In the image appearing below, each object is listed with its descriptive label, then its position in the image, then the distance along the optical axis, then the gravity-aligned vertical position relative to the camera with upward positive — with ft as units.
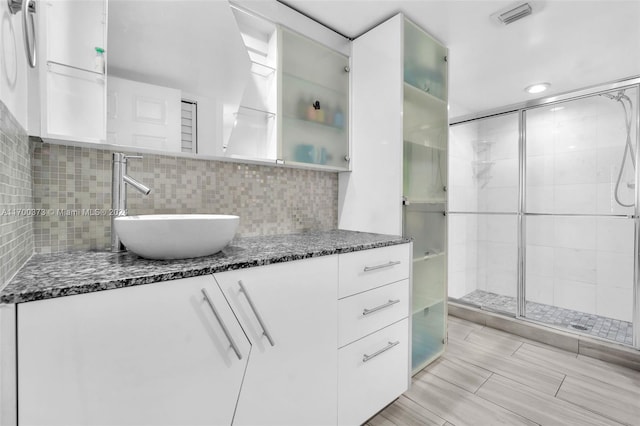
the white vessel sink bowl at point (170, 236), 2.97 -0.26
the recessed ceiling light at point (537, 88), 8.08 +3.56
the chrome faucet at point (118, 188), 3.81 +0.30
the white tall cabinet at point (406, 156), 5.76 +1.19
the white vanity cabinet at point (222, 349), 2.26 -1.40
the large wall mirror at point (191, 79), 4.09 +2.10
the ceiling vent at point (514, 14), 5.17 +3.66
